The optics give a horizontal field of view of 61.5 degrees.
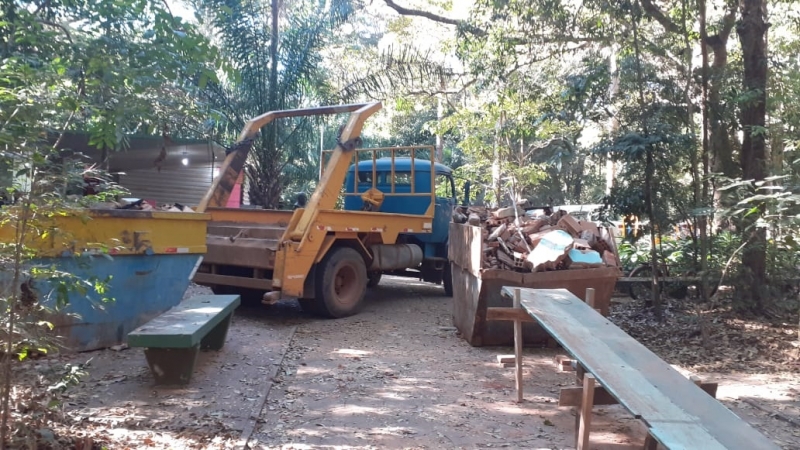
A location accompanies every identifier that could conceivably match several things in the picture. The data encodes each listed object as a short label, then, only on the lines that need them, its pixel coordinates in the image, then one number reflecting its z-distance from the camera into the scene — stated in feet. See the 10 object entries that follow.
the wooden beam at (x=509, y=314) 17.87
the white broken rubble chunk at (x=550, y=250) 24.35
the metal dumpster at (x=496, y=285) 24.21
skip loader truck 28.35
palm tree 44.47
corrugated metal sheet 56.80
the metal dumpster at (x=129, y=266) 20.04
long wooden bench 10.89
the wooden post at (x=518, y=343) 18.22
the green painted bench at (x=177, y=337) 17.17
